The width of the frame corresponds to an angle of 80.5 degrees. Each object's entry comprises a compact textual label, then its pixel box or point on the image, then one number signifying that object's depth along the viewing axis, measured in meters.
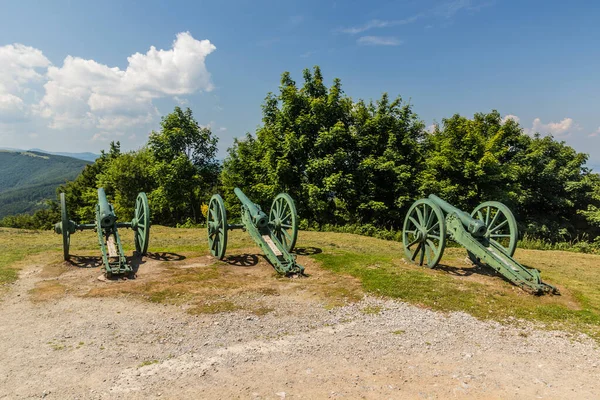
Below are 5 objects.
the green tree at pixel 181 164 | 26.66
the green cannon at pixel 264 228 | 9.78
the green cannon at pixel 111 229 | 9.48
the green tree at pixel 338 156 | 22.00
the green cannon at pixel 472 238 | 8.24
